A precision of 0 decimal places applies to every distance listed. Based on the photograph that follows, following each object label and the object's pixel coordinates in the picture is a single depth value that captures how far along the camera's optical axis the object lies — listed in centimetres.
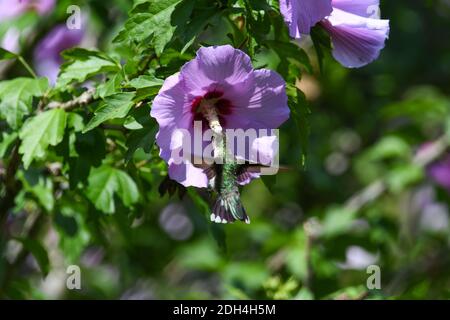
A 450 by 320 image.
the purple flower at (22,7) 167
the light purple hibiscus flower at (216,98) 116
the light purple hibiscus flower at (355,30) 121
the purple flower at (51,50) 184
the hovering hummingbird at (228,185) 115
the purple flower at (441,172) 204
